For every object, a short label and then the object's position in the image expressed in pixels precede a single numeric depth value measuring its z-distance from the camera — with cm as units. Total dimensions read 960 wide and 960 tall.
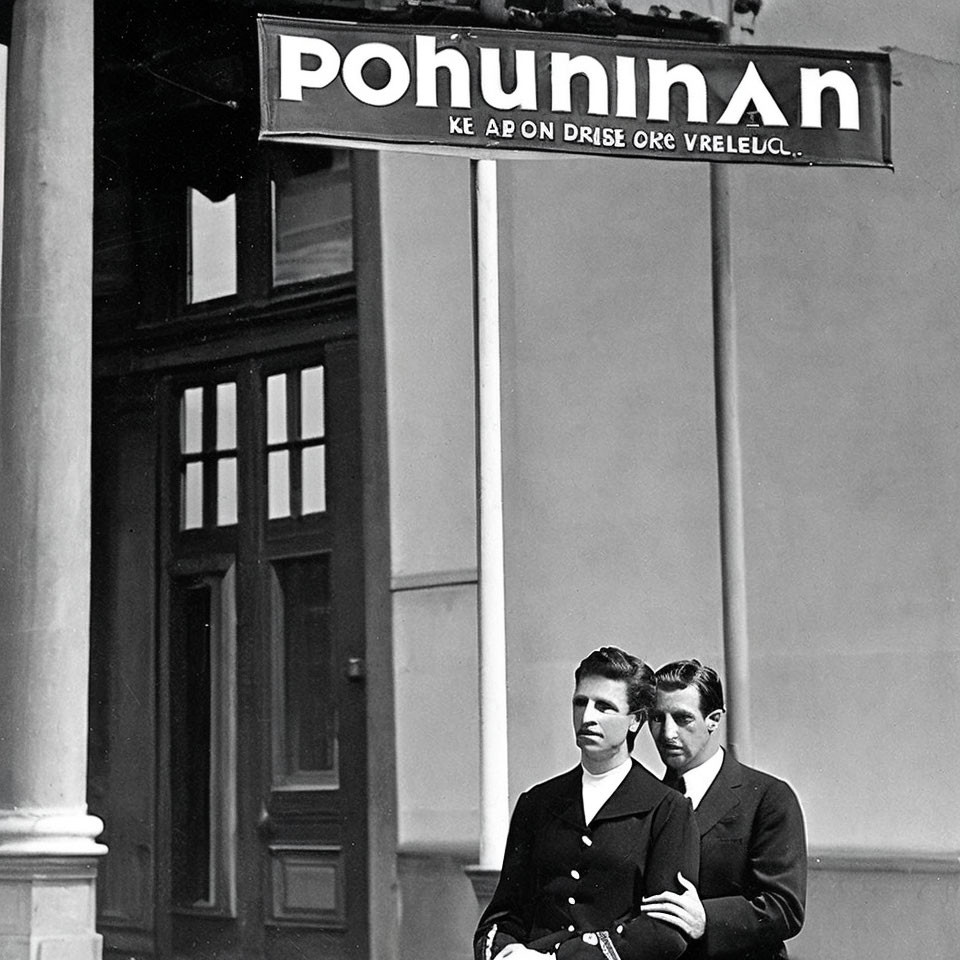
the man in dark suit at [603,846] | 659
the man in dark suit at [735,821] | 709
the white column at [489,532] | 1105
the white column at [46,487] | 1021
